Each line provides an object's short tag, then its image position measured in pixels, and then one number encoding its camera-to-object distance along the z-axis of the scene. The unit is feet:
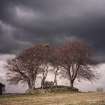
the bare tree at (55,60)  262.67
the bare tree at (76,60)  257.75
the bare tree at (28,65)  252.21
